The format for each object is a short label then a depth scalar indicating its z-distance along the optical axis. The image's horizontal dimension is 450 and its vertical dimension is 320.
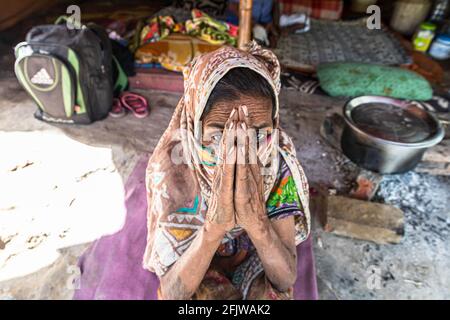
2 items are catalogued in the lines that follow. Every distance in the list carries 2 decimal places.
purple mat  1.67
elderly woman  0.93
